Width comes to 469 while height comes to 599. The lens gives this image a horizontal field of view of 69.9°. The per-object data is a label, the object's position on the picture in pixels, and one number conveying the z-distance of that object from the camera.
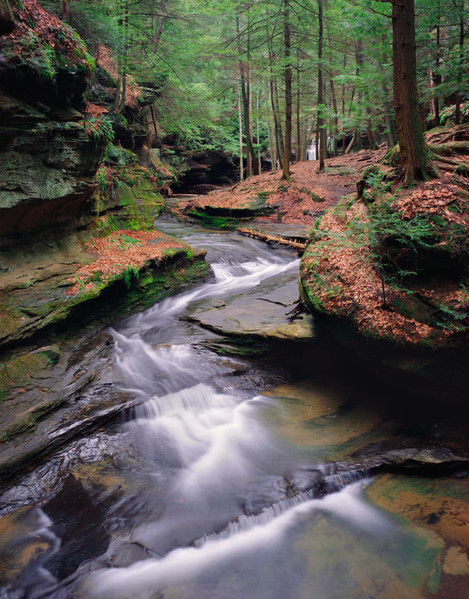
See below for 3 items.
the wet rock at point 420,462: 4.40
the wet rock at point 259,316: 6.51
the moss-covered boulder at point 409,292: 4.75
